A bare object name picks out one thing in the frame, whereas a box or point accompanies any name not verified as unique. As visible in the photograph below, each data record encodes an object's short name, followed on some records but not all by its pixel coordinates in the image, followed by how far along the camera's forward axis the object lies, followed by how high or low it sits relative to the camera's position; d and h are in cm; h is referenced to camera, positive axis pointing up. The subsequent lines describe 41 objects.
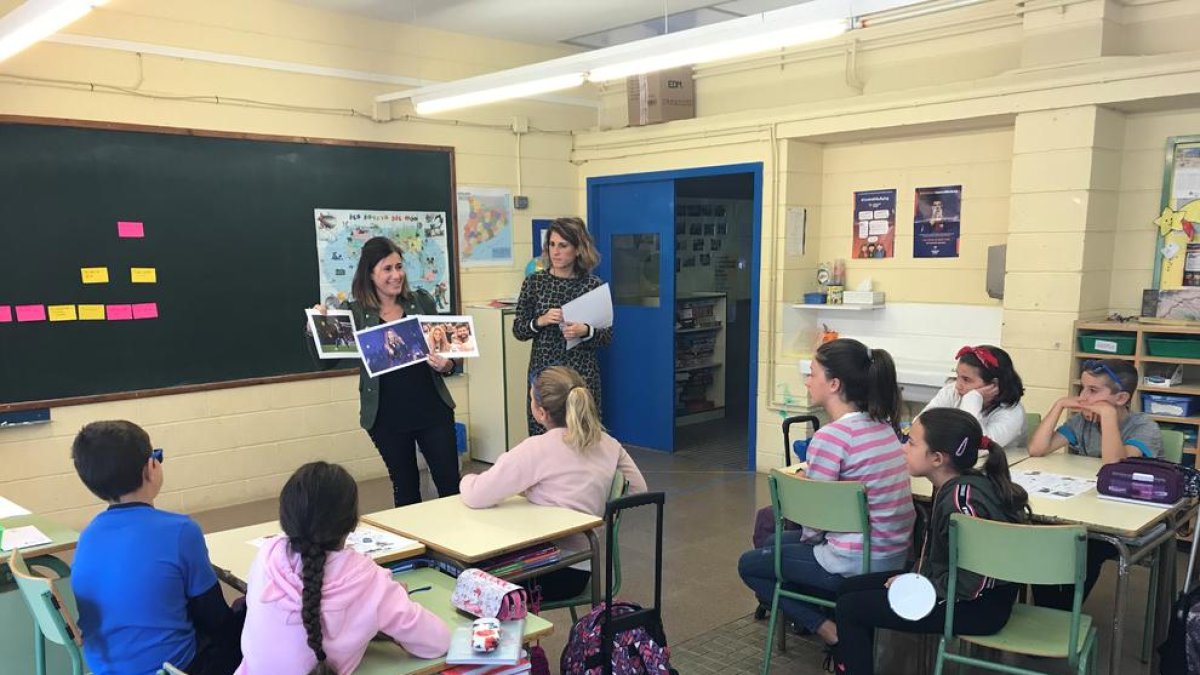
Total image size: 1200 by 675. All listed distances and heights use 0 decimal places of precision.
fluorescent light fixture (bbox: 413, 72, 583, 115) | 418 +78
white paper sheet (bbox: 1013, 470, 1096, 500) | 287 -89
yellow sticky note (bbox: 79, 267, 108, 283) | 443 -19
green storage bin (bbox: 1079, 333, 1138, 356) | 426 -56
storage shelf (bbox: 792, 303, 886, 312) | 551 -49
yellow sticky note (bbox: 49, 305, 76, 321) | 436 -38
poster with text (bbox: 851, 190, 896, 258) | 550 +7
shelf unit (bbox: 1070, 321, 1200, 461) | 407 -62
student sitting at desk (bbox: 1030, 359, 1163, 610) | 328 -78
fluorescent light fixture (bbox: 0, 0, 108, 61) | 297 +82
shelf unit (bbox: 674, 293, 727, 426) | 719 -107
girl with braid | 174 -76
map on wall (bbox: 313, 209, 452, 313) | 533 -5
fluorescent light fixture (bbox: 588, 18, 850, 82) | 311 +77
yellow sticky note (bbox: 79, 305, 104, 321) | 444 -39
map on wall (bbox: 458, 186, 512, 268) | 604 +8
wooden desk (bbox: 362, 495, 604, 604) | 234 -86
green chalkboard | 428 -2
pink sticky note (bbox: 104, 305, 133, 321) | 453 -40
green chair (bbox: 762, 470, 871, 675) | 259 -86
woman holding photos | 335 -65
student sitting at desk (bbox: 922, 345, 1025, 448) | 352 -67
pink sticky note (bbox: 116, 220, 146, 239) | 452 +5
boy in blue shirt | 194 -80
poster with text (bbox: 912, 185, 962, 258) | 521 +8
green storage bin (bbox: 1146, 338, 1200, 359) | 403 -55
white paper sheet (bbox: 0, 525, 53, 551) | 246 -89
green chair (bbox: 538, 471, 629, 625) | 270 -112
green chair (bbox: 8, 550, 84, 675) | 190 -85
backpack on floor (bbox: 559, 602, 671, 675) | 232 -115
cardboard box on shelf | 617 +104
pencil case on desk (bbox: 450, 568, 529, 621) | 195 -85
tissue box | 547 -41
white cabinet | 595 -103
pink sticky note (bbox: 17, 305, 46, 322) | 426 -37
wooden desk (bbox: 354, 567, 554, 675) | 183 -93
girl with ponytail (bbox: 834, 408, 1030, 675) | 241 -88
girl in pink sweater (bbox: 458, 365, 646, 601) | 267 -75
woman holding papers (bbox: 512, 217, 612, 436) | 384 -31
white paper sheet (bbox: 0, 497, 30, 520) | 280 -91
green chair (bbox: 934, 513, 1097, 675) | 219 -90
